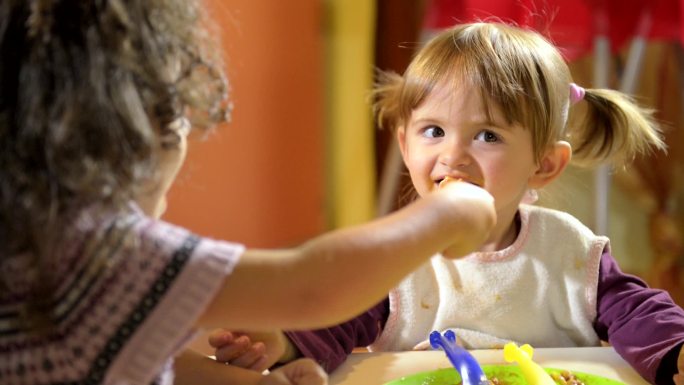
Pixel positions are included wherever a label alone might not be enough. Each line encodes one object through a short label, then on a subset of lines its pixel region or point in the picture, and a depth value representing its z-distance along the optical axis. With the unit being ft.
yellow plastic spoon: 5.01
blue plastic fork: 5.02
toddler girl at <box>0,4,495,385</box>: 4.16
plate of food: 5.08
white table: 5.16
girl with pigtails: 5.33
